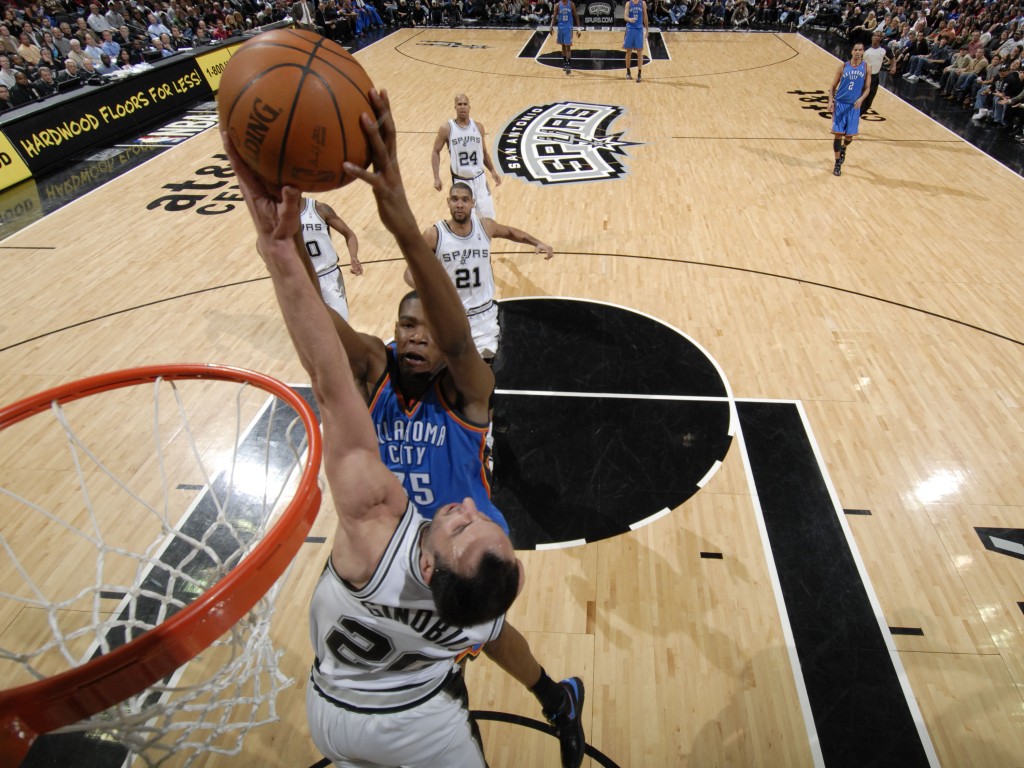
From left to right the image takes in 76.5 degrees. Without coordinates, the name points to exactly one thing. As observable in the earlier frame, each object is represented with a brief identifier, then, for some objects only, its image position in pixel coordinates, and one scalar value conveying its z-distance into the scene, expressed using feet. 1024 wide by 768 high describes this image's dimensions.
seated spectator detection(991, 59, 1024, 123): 37.32
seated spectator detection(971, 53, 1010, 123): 39.32
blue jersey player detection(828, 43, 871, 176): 28.96
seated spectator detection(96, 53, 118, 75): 41.93
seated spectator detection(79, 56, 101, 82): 40.49
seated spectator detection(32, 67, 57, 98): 37.24
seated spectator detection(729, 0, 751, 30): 69.77
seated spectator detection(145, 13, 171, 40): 51.85
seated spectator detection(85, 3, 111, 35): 49.67
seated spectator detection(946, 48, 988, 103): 41.75
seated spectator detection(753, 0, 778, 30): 71.46
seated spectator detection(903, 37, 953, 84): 47.16
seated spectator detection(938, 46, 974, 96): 42.96
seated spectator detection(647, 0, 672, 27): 71.67
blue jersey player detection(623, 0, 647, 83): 46.06
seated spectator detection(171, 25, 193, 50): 50.33
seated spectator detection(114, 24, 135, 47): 48.78
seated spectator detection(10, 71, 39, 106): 36.11
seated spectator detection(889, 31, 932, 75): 49.37
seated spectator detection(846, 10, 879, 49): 55.21
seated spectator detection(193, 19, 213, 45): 53.31
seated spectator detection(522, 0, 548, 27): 72.33
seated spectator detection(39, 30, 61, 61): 43.93
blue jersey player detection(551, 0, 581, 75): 50.67
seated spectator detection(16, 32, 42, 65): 40.42
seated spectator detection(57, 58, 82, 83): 39.34
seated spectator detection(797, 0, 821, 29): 69.41
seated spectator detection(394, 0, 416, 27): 72.64
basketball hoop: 5.38
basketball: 5.65
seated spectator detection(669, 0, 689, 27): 71.01
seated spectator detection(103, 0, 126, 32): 50.29
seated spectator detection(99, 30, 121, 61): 45.75
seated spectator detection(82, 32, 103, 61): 44.88
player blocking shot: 5.32
